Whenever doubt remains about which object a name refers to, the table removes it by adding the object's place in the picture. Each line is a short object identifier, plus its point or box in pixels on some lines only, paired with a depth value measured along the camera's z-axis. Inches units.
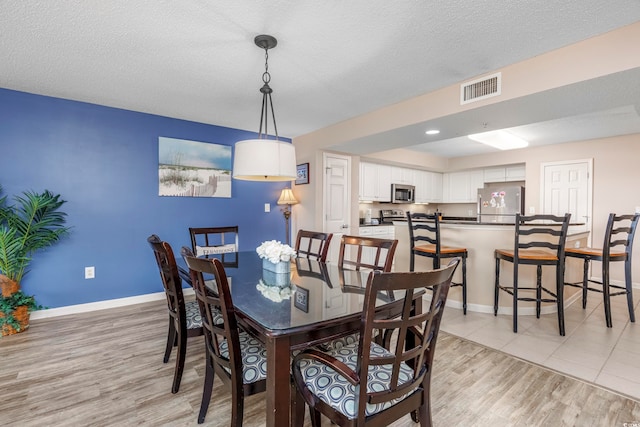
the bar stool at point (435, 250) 124.8
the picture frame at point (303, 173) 176.1
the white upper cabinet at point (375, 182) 213.2
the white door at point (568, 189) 181.2
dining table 43.5
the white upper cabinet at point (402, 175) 232.2
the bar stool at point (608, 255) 111.5
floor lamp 177.8
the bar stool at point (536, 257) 103.6
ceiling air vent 96.0
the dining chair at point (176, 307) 65.8
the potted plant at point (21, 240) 105.3
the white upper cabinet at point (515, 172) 218.2
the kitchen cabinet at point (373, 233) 197.8
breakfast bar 125.0
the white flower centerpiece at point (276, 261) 75.2
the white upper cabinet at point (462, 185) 245.8
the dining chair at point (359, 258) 64.5
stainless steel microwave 229.5
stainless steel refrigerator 198.1
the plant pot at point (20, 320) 105.1
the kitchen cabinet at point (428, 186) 249.9
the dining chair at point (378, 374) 38.5
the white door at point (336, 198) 174.1
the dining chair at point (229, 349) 49.1
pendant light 75.5
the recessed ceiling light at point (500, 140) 169.0
